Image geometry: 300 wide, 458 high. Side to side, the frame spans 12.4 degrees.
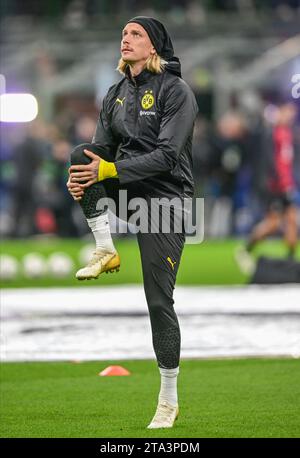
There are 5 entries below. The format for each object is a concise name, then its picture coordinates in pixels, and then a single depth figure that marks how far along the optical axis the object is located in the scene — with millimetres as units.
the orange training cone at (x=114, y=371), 10953
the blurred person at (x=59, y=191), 30203
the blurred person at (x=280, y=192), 21906
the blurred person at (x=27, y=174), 30094
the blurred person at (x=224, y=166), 29594
